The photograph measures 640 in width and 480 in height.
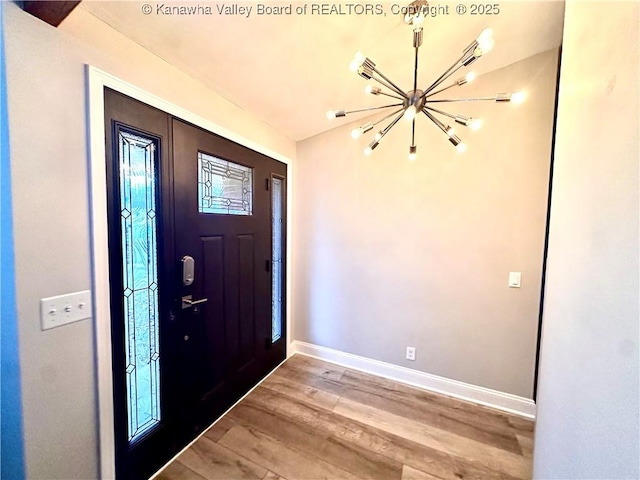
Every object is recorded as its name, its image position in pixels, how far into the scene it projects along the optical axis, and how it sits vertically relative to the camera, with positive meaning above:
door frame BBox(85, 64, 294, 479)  1.08 -0.12
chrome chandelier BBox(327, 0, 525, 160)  0.94 +0.67
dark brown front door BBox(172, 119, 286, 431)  1.52 -0.29
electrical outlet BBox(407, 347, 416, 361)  2.21 -1.13
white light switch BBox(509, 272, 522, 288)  1.84 -0.36
